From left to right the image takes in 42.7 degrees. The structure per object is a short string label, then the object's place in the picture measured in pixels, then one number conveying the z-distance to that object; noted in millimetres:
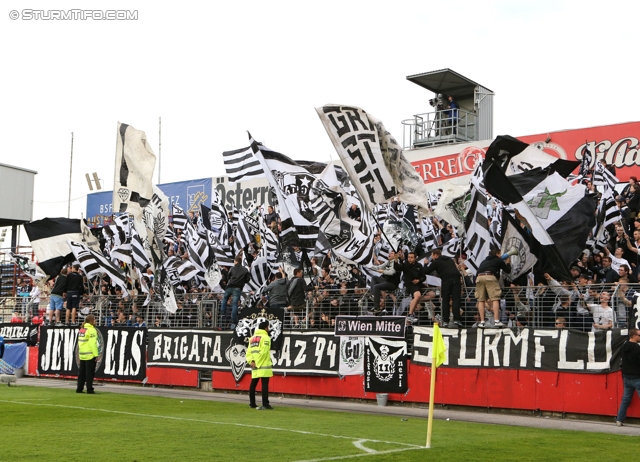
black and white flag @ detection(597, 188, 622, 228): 18703
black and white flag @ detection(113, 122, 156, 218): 24297
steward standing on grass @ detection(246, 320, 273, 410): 18047
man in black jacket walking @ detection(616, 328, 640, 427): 15234
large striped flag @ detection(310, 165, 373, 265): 19750
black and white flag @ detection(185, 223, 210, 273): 23828
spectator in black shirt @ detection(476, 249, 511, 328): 17406
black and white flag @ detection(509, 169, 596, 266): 17516
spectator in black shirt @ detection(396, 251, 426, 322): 18734
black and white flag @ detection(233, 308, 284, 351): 21781
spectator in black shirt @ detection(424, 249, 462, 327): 18125
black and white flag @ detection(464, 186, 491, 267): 18250
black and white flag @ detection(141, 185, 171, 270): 24406
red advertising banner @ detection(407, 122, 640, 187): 25547
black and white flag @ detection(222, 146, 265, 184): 22781
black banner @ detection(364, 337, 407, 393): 19625
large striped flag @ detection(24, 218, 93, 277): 28078
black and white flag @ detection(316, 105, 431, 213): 18500
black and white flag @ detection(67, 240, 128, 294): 24875
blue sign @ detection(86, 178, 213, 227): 38031
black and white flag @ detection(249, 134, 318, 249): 20688
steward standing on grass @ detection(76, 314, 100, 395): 21516
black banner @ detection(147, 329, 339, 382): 21250
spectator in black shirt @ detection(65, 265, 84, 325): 26609
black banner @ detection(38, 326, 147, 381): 25438
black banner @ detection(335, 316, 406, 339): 19641
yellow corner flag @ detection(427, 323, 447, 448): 11273
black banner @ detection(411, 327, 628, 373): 16453
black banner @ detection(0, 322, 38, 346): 28781
